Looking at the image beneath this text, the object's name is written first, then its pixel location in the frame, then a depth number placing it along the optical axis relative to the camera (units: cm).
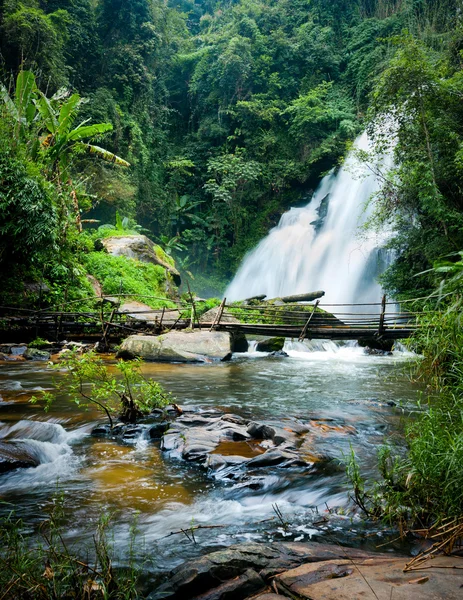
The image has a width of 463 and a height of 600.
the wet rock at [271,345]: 1288
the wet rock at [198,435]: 409
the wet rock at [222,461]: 380
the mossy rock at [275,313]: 1257
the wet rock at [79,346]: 978
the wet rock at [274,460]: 381
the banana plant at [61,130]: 1227
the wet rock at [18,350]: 999
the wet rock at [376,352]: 1251
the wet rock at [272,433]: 430
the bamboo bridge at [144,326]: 948
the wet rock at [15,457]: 371
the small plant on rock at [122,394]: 459
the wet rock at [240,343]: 1232
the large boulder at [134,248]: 1775
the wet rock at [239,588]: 193
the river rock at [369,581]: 172
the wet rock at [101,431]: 468
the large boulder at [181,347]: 985
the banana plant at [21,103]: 1130
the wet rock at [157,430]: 462
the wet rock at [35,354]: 955
